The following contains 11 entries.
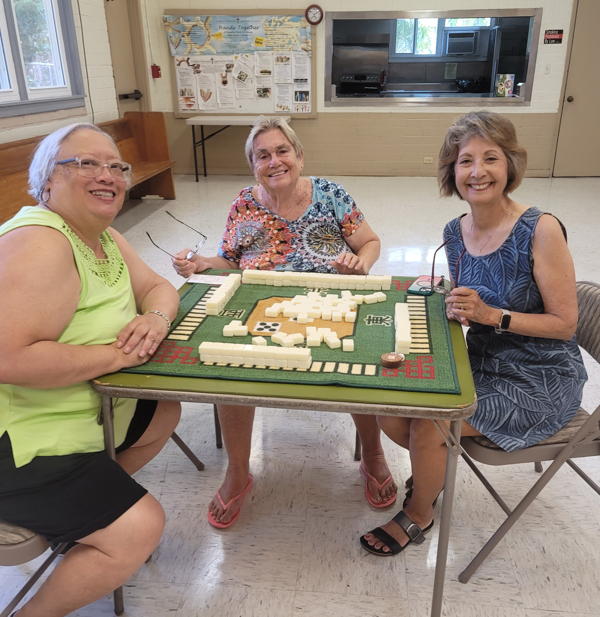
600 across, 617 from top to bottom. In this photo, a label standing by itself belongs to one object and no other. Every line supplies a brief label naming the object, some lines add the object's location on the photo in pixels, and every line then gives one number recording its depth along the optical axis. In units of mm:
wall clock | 7012
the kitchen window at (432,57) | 7055
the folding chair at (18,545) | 1188
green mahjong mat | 1275
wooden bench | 6090
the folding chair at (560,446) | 1487
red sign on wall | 6914
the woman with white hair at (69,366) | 1228
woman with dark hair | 1555
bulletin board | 7137
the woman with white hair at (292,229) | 2012
